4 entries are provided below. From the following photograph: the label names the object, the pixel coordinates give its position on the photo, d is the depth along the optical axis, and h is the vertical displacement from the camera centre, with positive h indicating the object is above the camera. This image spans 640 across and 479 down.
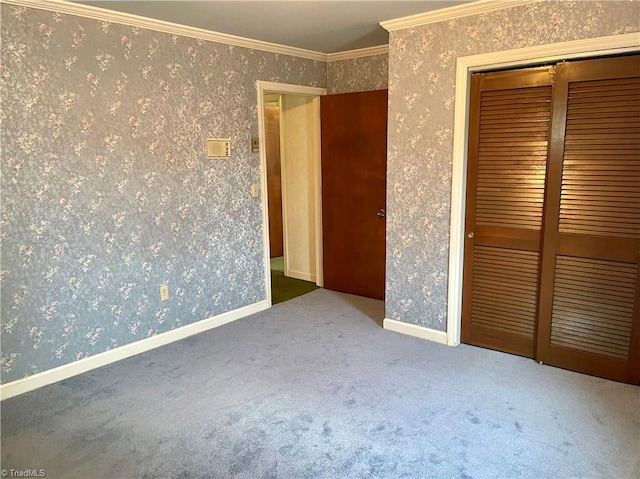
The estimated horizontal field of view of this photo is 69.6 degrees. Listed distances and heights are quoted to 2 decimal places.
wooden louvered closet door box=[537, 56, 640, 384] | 2.69 -0.35
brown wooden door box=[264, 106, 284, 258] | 6.34 -0.19
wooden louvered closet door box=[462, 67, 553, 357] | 2.99 -0.28
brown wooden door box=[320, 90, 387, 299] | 4.33 -0.22
